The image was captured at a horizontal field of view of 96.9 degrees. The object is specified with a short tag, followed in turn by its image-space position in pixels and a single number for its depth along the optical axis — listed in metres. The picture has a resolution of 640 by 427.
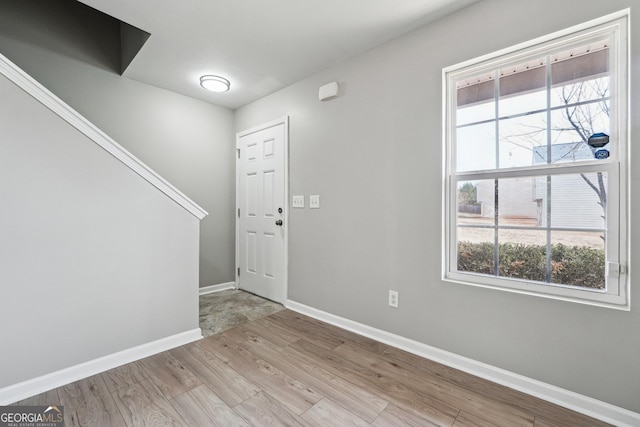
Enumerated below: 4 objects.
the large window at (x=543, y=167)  1.47
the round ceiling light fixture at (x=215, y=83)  2.85
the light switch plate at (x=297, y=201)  2.92
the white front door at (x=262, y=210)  3.14
